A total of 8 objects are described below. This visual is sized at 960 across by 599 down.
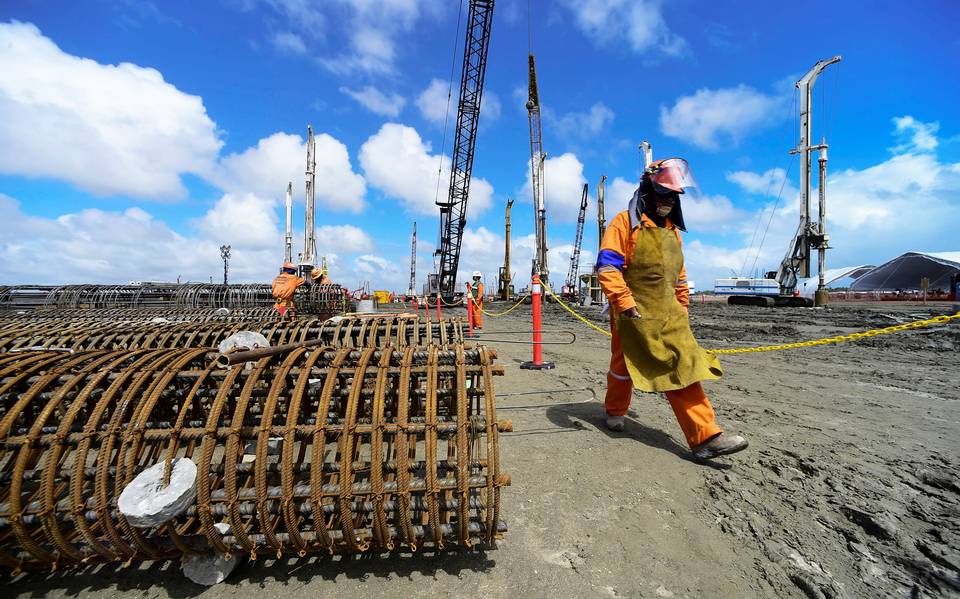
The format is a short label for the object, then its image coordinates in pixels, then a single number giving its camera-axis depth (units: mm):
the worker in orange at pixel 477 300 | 11277
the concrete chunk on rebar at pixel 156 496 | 1518
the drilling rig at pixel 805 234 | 20562
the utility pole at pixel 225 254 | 38634
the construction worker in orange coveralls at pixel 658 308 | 2885
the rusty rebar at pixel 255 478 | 1628
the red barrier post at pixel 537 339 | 6145
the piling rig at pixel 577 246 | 60500
